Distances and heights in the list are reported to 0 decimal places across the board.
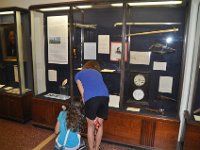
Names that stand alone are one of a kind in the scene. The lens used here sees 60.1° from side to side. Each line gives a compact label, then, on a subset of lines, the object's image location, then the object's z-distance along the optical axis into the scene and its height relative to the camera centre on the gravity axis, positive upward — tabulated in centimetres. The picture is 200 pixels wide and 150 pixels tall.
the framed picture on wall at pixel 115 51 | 281 -1
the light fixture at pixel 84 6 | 262 +67
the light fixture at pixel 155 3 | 222 +63
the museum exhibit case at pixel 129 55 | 245 -8
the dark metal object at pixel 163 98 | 264 -71
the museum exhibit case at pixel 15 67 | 317 -36
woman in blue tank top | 223 -57
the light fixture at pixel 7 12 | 316 +66
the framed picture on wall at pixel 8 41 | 346 +14
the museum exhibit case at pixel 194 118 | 219 -88
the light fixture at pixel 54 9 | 279 +67
